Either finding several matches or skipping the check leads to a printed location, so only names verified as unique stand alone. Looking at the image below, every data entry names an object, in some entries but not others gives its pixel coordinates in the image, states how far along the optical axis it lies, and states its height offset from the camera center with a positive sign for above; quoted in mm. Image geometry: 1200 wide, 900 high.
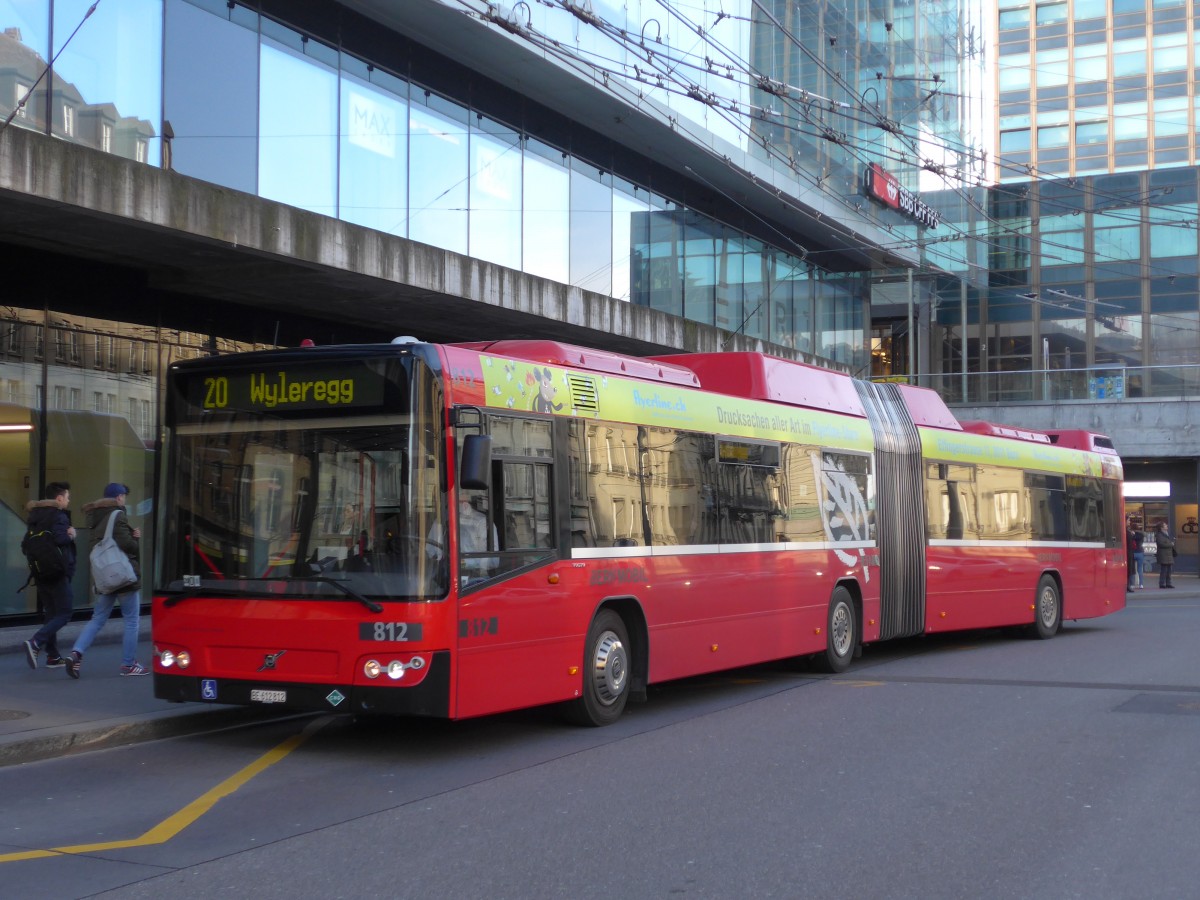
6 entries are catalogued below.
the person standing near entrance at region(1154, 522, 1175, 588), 33688 -1247
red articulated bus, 8562 -182
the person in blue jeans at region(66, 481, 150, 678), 11953 -851
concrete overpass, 13008 +2900
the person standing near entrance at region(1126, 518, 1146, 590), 34031 -1206
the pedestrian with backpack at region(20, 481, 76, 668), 12281 -603
